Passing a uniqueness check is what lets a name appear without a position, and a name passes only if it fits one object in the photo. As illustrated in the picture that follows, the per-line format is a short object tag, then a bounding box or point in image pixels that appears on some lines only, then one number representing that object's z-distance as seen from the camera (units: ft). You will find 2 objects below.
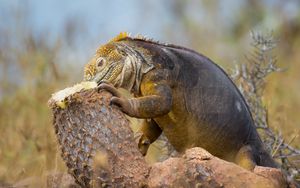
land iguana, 30.96
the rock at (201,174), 26.18
